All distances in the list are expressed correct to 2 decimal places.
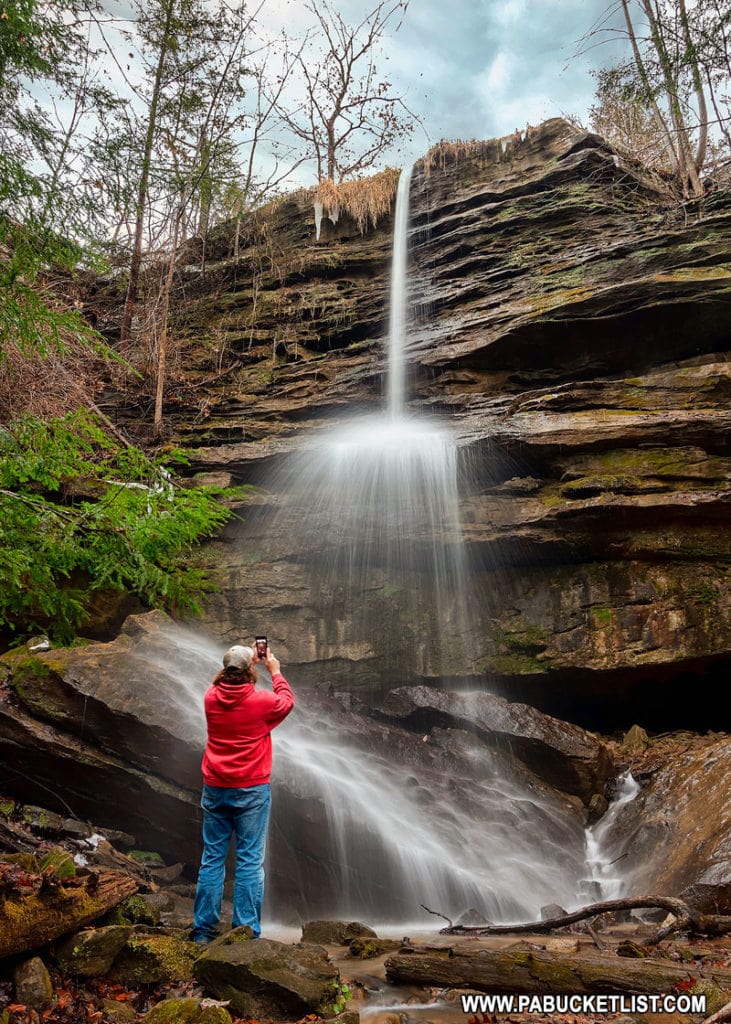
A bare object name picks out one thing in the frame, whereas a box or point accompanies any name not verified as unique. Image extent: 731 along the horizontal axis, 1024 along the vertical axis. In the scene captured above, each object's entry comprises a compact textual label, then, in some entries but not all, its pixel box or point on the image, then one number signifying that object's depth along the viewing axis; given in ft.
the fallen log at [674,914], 13.06
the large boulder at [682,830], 16.25
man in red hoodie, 12.98
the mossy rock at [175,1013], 8.43
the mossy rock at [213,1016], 8.61
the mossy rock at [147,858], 19.27
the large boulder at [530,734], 23.98
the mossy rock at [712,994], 9.19
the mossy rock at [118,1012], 8.87
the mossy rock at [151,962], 10.02
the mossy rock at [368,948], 13.23
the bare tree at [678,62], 24.12
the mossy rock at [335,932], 14.55
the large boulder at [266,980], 9.50
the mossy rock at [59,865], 12.22
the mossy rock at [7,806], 18.20
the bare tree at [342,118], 61.11
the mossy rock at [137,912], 12.56
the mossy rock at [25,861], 12.10
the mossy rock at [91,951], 9.70
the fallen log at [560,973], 9.67
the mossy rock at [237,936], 11.19
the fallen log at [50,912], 8.99
